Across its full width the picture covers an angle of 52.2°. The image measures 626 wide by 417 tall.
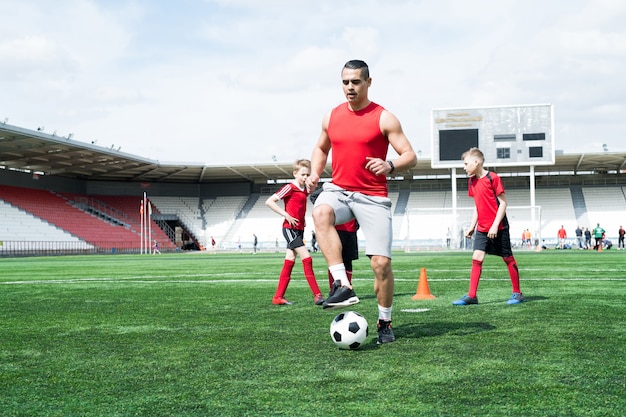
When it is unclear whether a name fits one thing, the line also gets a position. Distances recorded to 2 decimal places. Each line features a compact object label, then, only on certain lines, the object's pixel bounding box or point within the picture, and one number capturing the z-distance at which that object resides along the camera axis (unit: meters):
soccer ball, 4.40
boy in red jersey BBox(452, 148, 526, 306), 7.57
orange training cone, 7.92
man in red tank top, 4.79
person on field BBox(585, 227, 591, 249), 39.16
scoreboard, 38.91
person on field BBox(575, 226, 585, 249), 41.06
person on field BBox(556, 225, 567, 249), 40.61
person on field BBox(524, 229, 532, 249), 40.61
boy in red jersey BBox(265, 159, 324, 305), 7.73
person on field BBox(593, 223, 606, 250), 35.54
